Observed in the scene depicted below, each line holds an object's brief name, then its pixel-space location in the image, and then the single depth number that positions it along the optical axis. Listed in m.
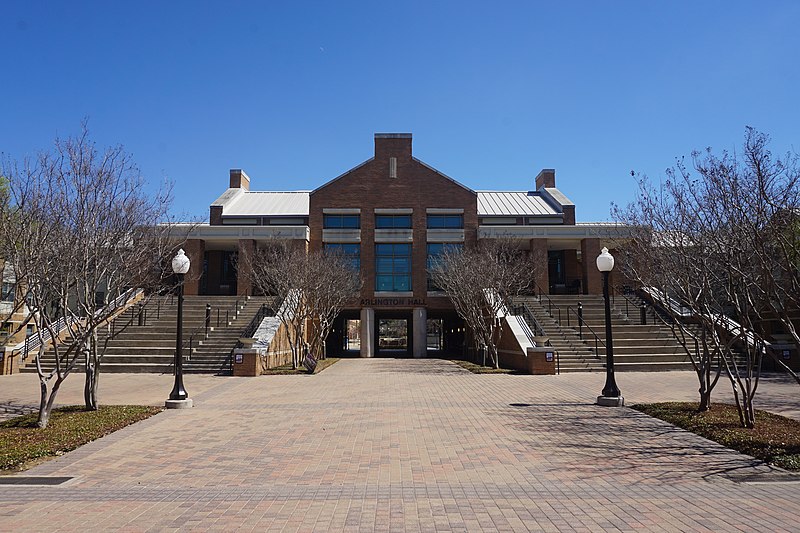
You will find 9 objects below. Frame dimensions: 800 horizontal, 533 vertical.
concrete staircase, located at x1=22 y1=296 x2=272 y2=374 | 21.62
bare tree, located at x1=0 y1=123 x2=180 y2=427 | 10.39
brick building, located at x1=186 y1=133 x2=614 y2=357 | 35.84
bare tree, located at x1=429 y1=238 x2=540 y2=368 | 25.33
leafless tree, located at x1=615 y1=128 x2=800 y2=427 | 8.98
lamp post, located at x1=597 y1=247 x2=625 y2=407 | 12.49
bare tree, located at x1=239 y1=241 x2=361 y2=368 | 25.27
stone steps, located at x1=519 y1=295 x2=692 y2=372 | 21.64
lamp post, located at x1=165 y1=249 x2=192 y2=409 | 12.50
